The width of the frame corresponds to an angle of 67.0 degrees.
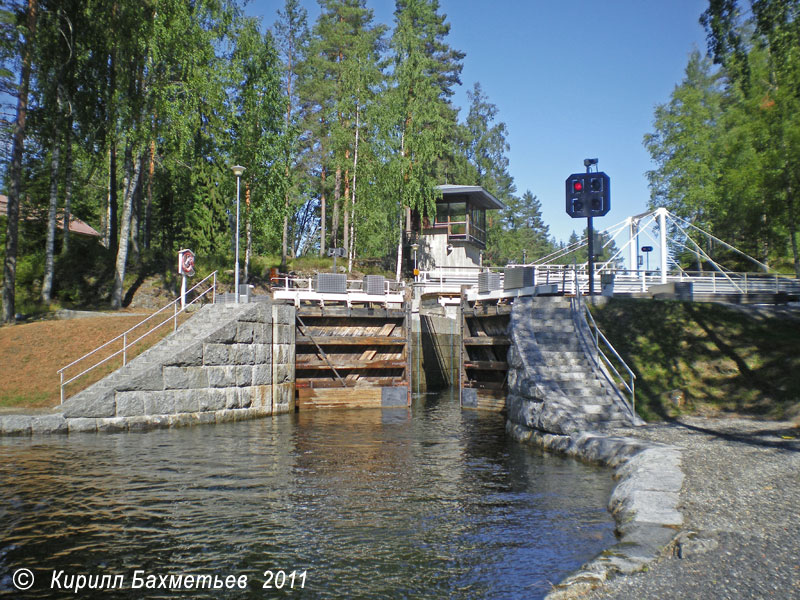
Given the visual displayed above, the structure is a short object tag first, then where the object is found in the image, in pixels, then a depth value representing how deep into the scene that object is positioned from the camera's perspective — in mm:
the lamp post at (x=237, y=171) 20347
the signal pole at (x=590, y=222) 18002
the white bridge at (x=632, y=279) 24453
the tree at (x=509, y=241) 63994
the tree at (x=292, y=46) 43000
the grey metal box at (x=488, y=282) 24812
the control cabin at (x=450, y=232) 39312
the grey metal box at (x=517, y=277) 22323
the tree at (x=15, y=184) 21078
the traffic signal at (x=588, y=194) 17750
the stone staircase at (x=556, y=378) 14383
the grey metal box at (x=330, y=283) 23359
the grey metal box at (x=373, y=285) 24203
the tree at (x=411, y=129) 37438
